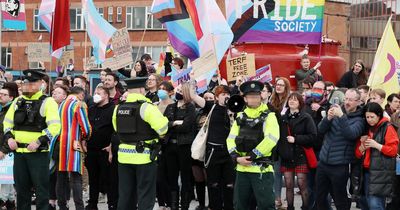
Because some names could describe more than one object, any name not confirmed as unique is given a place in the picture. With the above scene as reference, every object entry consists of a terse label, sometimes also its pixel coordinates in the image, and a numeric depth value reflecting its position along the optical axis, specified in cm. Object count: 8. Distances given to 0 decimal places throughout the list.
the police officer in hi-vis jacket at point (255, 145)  1033
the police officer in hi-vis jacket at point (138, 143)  1071
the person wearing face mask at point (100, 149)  1259
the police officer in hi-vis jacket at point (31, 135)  1110
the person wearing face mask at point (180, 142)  1241
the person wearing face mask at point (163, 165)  1284
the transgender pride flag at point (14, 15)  2091
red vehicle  1798
